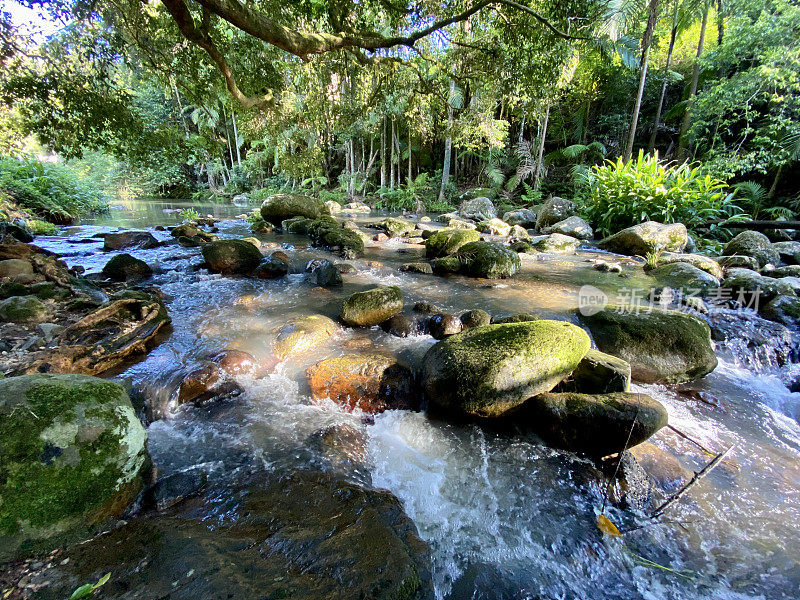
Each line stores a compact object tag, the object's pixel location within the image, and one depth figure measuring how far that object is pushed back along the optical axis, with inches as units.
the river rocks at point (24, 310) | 153.4
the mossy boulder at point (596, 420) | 101.3
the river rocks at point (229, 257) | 279.4
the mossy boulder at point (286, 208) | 534.0
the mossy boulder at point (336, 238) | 359.9
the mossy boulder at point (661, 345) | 148.0
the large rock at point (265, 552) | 55.4
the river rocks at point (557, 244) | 390.6
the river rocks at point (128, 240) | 360.5
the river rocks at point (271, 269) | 277.7
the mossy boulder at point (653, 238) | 347.3
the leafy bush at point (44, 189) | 456.8
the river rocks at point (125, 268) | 248.8
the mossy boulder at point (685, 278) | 239.5
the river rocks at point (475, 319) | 181.0
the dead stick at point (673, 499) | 90.0
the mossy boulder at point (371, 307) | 188.4
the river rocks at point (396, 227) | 483.8
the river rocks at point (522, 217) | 587.0
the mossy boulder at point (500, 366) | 117.6
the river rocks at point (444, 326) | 177.0
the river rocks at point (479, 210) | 656.4
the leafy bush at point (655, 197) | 397.4
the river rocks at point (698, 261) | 267.3
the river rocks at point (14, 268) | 199.5
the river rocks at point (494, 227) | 496.7
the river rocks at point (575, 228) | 440.1
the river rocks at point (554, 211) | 510.9
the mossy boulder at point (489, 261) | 281.0
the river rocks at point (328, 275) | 257.3
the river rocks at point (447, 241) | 342.3
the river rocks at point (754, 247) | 303.3
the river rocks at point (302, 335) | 159.8
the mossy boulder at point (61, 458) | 61.5
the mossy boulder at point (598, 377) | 124.6
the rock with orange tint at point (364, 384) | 133.0
